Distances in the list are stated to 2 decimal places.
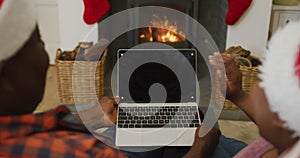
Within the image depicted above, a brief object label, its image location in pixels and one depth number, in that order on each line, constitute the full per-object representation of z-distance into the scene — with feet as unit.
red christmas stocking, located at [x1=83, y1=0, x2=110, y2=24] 8.14
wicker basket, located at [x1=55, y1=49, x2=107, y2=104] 7.60
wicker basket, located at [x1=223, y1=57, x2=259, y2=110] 7.34
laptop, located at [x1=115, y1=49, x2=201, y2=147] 4.50
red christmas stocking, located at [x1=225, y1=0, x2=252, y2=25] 7.93
